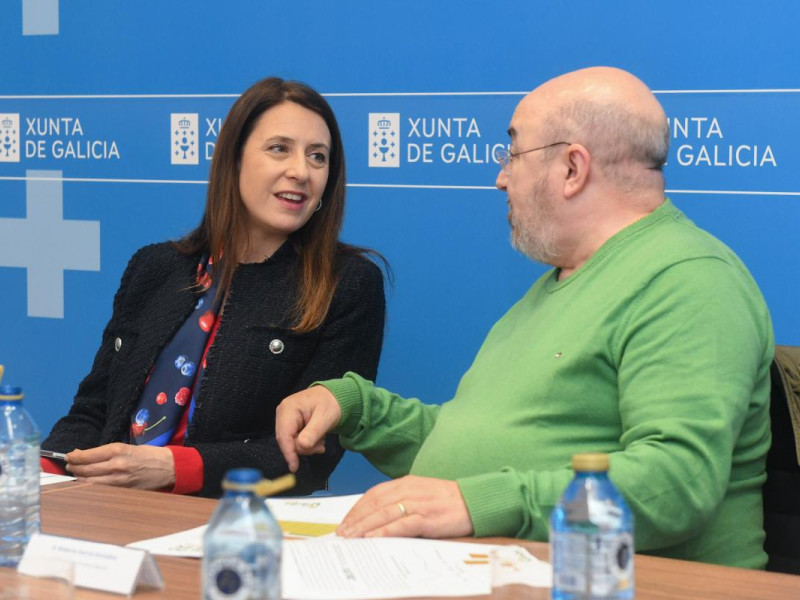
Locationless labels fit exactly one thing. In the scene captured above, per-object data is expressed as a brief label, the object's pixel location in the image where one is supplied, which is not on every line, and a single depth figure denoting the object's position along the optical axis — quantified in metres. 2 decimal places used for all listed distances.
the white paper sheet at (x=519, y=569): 2.15
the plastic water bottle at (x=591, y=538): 1.95
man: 2.30
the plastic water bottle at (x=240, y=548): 1.90
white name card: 2.13
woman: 2.95
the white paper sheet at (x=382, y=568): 2.13
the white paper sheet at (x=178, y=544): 2.26
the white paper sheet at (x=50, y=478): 2.63
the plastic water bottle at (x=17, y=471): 2.25
